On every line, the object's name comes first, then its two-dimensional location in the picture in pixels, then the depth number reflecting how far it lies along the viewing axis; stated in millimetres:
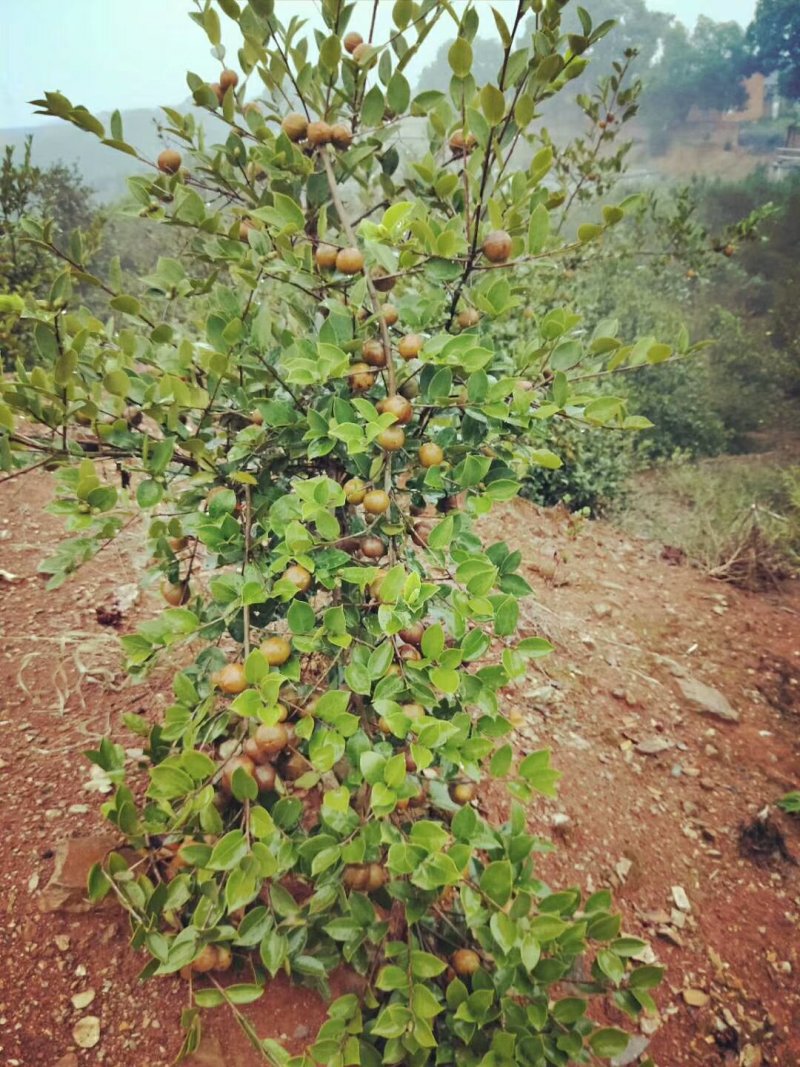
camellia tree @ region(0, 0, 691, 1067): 871
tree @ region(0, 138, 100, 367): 3802
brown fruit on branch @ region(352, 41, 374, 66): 1118
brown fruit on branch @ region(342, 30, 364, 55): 1206
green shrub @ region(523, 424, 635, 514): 4375
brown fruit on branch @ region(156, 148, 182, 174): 1146
